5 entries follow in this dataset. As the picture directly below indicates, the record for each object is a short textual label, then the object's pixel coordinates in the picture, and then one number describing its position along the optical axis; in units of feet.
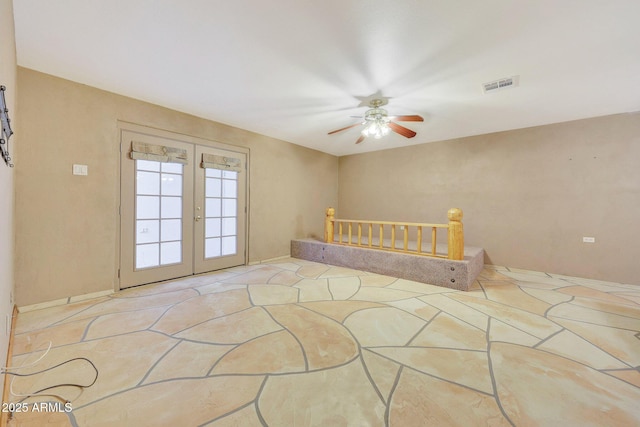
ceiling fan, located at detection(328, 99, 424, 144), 10.39
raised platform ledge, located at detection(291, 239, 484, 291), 10.95
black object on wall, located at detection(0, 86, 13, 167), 4.19
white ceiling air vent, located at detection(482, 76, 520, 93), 8.61
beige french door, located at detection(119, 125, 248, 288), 10.68
